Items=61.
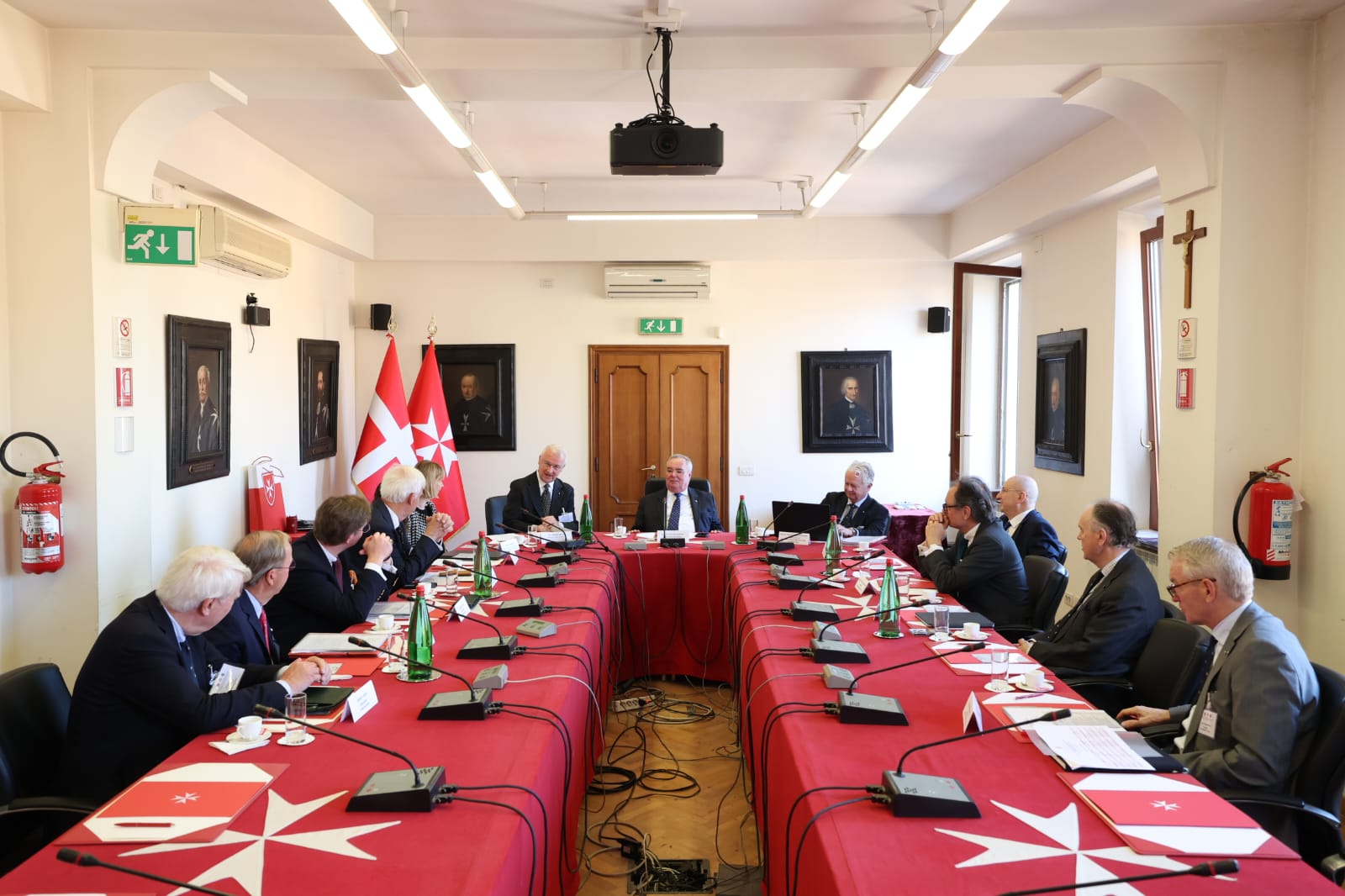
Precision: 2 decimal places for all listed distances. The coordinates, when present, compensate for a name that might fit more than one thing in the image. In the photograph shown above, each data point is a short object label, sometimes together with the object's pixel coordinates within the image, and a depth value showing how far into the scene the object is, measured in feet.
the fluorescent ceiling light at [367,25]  10.60
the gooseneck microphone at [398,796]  6.58
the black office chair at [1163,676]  10.23
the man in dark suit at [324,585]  12.20
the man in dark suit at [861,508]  20.17
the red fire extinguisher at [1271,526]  14.10
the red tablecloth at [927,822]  5.74
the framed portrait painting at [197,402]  17.81
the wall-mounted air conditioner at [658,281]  28.89
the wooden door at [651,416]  29.60
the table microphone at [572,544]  17.75
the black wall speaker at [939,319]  28.99
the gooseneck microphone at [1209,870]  5.08
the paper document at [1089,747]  7.35
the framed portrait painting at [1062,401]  22.08
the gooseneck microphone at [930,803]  6.50
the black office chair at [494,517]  22.58
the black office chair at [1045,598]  14.19
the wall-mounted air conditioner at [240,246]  15.79
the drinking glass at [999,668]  9.47
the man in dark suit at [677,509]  21.29
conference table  5.75
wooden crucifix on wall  14.99
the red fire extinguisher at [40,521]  13.71
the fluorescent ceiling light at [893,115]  13.77
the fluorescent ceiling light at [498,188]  18.85
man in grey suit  7.87
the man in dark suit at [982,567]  14.34
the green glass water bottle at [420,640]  9.78
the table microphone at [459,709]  8.41
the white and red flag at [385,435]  25.53
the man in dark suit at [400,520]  14.96
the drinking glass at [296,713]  7.91
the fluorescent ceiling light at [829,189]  19.39
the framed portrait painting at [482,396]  29.35
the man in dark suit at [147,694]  8.04
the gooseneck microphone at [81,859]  4.97
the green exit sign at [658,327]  29.32
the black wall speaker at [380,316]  28.73
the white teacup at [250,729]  7.86
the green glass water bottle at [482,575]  13.75
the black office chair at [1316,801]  7.64
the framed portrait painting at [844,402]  29.50
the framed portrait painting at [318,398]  24.63
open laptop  20.58
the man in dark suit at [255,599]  10.02
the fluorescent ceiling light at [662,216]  22.81
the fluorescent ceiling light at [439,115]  13.68
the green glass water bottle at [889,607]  11.60
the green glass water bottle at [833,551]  16.37
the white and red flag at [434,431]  27.50
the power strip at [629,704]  16.35
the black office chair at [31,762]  7.82
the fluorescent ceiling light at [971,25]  10.62
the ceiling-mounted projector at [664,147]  13.66
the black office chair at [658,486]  22.48
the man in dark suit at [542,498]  21.83
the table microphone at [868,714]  8.36
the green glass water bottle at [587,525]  18.93
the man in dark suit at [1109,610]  11.37
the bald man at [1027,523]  16.43
